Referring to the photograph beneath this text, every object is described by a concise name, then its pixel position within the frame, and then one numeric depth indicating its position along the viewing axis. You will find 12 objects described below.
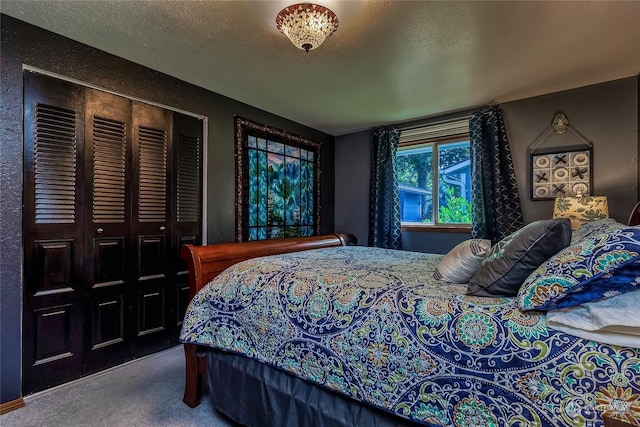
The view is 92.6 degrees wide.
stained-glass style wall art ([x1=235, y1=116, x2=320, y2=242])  3.40
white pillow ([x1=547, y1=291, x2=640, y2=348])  0.83
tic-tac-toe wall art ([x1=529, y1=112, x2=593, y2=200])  2.94
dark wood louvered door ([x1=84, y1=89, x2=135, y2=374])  2.25
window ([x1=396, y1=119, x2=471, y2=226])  3.72
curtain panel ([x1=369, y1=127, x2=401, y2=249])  4.01
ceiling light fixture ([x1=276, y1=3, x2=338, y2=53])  1.74
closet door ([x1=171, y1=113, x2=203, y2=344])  2.78
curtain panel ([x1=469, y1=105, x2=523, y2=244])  3.24
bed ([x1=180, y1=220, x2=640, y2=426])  0.88
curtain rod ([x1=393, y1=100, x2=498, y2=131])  3.42
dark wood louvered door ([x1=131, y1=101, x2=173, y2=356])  2.51
